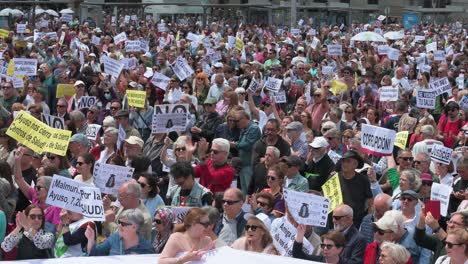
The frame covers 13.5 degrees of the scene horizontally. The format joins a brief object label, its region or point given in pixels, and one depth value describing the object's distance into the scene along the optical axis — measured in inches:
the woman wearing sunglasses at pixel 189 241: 516.5
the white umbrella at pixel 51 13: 2582.4
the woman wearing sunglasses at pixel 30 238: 584.1
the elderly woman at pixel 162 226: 624.0
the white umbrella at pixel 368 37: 1948.1
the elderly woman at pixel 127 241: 567.3
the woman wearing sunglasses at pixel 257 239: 567.3
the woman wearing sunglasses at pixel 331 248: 564.1
